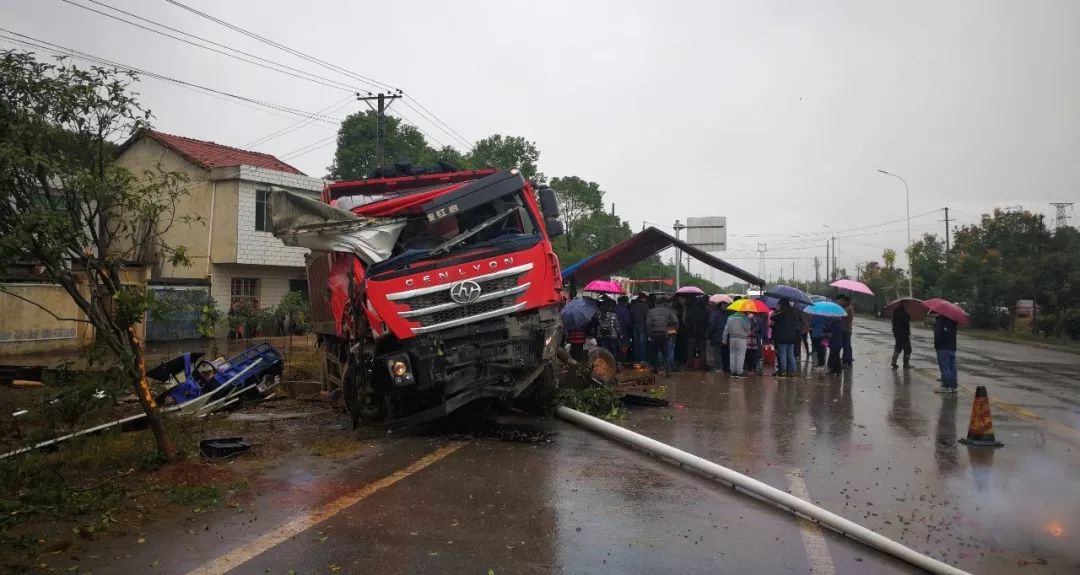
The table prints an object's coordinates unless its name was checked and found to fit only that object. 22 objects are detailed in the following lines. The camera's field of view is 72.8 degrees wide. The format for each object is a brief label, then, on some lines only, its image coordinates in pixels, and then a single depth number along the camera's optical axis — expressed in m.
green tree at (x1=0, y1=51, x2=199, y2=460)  5.70
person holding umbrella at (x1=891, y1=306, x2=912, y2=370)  15.63
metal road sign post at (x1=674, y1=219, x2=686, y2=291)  23.86
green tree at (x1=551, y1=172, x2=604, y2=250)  51.41
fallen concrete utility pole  4.70
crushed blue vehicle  10.13
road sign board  34.28
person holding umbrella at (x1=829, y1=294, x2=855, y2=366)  16.19
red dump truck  7.62
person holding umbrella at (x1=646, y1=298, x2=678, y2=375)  14.55
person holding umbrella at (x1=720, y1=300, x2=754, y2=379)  14.48
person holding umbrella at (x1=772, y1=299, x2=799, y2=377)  14.56
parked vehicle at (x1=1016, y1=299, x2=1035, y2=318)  35.38
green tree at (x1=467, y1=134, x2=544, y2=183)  46.56
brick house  25.75
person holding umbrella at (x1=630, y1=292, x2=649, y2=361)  15.73
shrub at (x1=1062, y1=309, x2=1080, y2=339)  28.00
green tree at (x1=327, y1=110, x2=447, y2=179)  43.91
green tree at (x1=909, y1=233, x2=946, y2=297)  48.38
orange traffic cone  8.21
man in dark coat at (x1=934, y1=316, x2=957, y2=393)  12.34
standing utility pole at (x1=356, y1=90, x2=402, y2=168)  27.59
